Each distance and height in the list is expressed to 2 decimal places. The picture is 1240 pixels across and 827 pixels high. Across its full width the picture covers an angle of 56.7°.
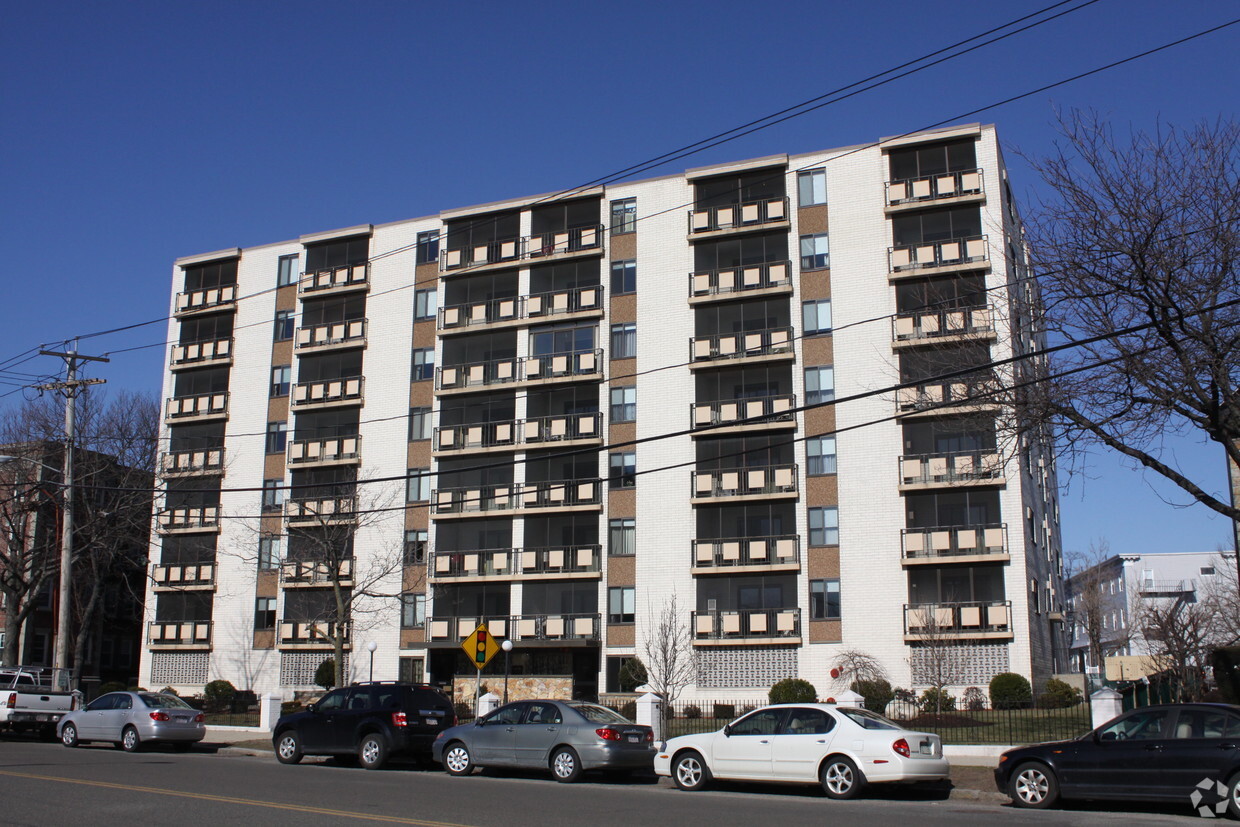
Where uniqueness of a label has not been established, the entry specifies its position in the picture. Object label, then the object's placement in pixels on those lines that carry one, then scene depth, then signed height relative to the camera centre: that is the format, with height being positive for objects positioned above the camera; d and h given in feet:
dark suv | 75.97 -5.45
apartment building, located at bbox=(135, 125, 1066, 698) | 135.74 +25.60
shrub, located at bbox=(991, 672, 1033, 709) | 120.26 -4.82
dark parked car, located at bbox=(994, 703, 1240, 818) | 49.32 -5.31
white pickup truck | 98.17 -5.54
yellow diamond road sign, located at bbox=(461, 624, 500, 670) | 87.66 -0.28
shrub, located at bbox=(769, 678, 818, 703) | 127.44 -5.36
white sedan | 57.47 -5.63
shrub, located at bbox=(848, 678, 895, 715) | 117.50 -5.18
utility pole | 113.60 +8.21
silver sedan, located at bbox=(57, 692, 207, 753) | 88.07 -6.14
